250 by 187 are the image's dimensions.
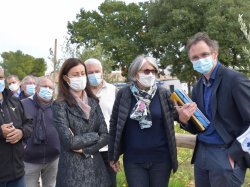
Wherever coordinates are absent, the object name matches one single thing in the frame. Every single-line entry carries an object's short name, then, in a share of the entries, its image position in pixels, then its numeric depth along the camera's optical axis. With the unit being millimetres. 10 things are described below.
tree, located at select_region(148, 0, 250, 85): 26250
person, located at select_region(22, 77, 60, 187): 4336
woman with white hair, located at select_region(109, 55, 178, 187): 3363
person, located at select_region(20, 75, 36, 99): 6621
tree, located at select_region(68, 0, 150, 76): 32250
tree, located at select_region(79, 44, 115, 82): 11173
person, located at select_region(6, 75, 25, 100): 7613
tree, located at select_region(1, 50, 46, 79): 45562
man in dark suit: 2781
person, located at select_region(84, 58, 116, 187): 3949
